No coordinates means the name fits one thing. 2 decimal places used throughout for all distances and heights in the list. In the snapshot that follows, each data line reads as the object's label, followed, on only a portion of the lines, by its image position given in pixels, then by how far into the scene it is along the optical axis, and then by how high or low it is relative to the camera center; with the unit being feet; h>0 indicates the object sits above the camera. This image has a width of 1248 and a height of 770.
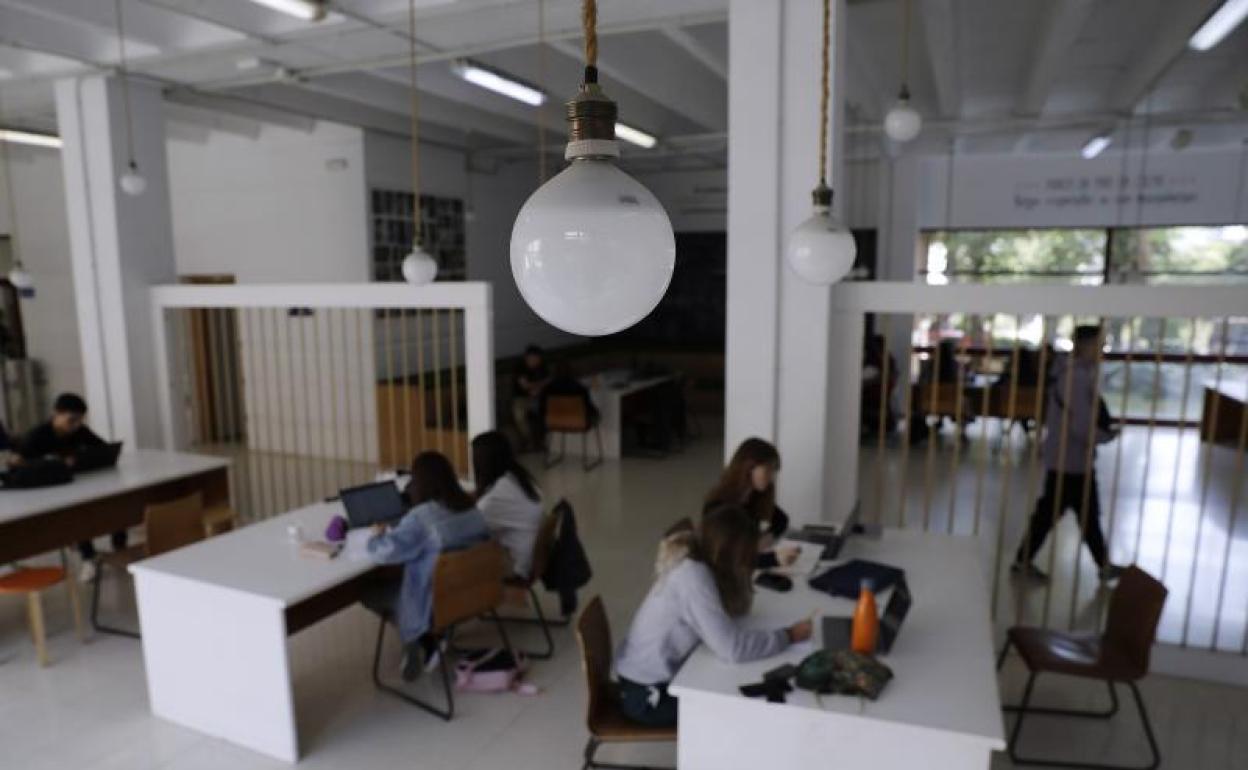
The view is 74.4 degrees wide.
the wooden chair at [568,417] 26.86 -4.38
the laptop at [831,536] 11.64 -3.76
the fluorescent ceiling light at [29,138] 24.47 +4.37
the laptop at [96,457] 16.66 -3.61
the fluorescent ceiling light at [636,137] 26.29 +4.85
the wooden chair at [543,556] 13.83 -4.61
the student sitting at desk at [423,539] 12.00 -3.79
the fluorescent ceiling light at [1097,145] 28.71 +5.03
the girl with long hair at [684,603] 9.11 -3.59
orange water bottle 8.72 -3.62
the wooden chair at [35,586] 13.58 -5.04
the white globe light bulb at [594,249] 3.76 +0.16
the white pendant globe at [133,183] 18.10 +2.14
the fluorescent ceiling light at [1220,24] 14.40 +4.81
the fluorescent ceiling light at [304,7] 13.38 +4.47
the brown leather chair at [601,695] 9.34 -4.87
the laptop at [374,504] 13.43 -3.66
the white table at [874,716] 7.51 -4.03
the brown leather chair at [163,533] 14.39 -4.52
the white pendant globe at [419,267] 14.82 +0.27
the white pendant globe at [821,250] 8.78 +0.36
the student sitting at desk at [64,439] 17.07 -3.34
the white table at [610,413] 28.81 -4.53
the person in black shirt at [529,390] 29.07 -3.79
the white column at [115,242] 20.17 +0.96
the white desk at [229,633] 11.12 -4.90
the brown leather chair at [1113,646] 10.50 -4.92
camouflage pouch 7.98 -3.81
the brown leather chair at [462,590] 11.95 -4.57
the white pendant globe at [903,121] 14.44 +2.87
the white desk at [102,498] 14.70 -4.37
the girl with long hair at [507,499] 13.79 -3.62
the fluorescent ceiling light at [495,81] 18.66 +4.74
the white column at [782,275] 14.06 +0.15
